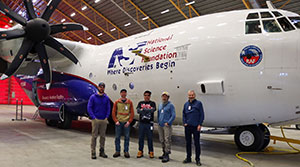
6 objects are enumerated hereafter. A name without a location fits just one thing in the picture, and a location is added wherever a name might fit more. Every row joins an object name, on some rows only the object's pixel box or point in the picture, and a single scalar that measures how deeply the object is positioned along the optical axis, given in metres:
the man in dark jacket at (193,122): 5.84
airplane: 6.33
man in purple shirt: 6.45
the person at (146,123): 6.44
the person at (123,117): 6.53
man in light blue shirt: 6.11
